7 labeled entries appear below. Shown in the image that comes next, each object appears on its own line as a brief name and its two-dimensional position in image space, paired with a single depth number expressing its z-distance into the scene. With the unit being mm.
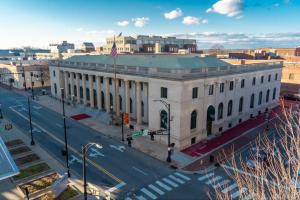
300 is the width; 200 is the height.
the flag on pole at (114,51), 40000
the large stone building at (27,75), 85812
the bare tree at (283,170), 10552
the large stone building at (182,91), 35375
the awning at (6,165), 19625
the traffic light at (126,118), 34438
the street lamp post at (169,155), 31216
